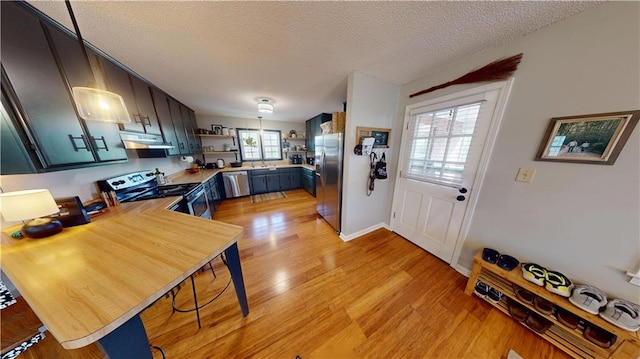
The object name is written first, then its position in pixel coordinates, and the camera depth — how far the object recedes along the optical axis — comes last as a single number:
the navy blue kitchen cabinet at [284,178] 4.24
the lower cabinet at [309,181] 3.95
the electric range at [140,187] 1.69
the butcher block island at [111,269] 0.56
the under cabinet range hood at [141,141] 1.60
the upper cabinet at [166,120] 2.18
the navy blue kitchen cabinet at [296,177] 4.38
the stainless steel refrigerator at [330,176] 2.28
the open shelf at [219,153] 3.81
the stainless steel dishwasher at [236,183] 3.77
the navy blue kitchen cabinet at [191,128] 2.95
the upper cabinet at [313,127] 3.65
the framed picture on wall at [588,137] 0.98
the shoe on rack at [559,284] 1.10
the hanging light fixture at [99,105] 0.93
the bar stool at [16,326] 0.90
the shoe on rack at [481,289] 1.49
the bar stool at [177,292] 1.37
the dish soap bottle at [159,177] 2.39
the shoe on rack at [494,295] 1.43
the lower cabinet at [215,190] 2.94
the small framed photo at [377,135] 2.03
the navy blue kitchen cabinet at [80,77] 1.13
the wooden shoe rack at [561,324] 0.95
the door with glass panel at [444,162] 1.52
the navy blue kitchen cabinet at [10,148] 0.90
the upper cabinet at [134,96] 1.51
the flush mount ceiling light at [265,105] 2.72
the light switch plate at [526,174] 1.29
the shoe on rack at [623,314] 0.91
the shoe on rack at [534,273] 1.17
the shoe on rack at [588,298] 1.00
